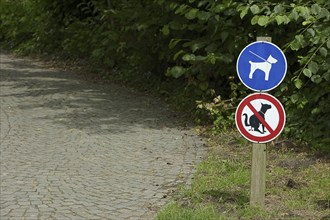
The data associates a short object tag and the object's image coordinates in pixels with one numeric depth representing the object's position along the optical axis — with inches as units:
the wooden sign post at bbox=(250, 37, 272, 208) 389.3
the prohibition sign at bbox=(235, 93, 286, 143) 378.0
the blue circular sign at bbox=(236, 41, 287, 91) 376.0
